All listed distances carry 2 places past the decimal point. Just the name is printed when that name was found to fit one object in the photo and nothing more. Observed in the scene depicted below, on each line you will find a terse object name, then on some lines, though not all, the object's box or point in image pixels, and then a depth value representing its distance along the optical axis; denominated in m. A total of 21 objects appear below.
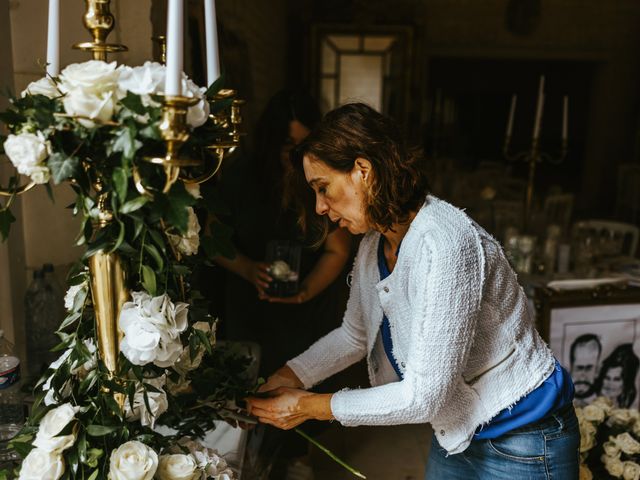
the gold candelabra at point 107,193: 0.84
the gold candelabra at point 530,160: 3.30
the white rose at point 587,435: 1.75
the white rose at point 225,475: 0.98
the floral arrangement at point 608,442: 1.70
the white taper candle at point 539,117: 3.17
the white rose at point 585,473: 1.69
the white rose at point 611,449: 1.74
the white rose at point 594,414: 1.82
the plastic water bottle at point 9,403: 1.16
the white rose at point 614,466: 1.69
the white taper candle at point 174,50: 0.68
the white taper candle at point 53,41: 0.88
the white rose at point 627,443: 1.72
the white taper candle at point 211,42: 0.87
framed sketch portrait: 2.78
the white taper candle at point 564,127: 3.33
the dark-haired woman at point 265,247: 2.15
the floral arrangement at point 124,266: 0.76
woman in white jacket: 1.11
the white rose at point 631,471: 1.67
